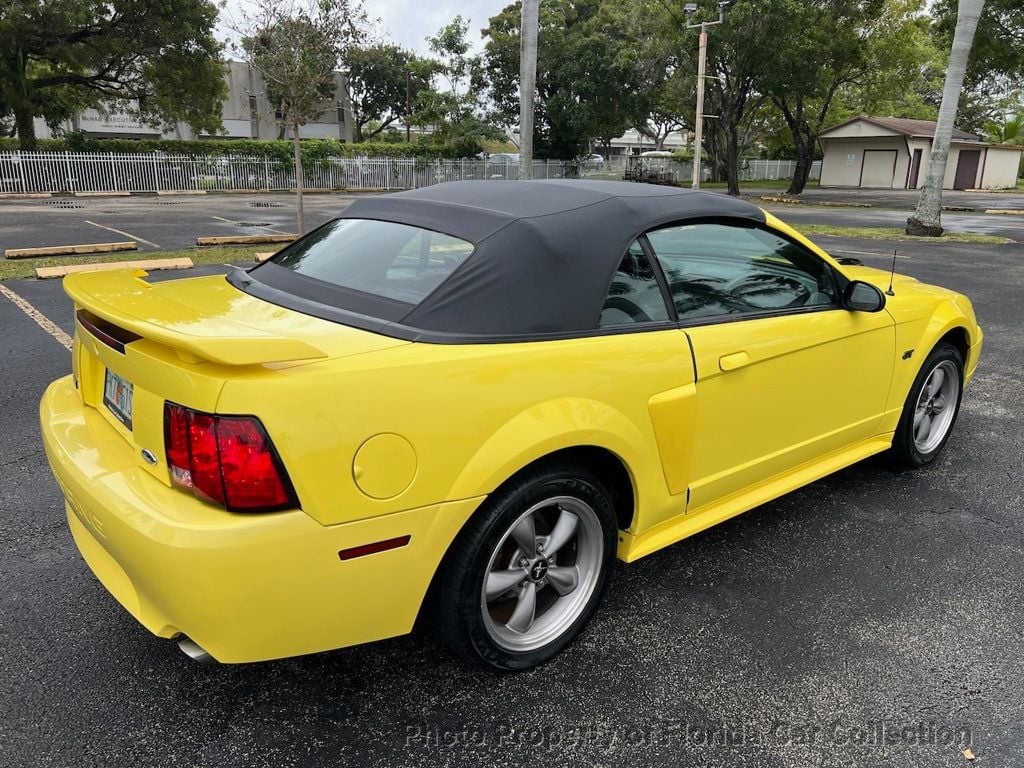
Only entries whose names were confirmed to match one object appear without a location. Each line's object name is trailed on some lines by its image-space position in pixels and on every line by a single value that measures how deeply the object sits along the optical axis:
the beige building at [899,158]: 45.94
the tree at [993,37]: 19.68
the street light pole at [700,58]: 25.61
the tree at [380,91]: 51.92
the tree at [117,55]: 24.25
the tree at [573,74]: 33.59
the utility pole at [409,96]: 44.86
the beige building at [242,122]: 48.62
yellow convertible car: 1.95
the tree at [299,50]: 12.98
